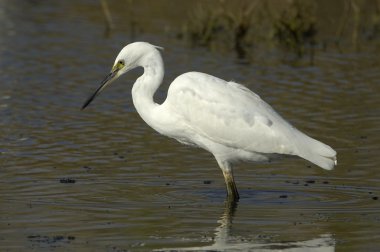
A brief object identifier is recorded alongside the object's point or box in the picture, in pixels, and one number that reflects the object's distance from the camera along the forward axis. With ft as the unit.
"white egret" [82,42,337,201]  32.27
